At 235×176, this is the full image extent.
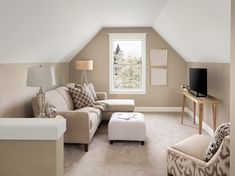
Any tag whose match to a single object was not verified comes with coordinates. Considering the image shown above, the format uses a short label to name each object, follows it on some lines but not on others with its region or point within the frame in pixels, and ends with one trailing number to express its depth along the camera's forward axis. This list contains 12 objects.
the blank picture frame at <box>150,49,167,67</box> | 4.85
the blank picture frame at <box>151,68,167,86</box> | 4.88
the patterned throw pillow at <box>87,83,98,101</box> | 4.12
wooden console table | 2.97
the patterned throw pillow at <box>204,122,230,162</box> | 1.56
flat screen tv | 3.27
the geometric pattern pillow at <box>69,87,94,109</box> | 3.57
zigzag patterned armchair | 1.44
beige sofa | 2.62
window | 4.92
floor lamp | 4.49
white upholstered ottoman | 2.88
